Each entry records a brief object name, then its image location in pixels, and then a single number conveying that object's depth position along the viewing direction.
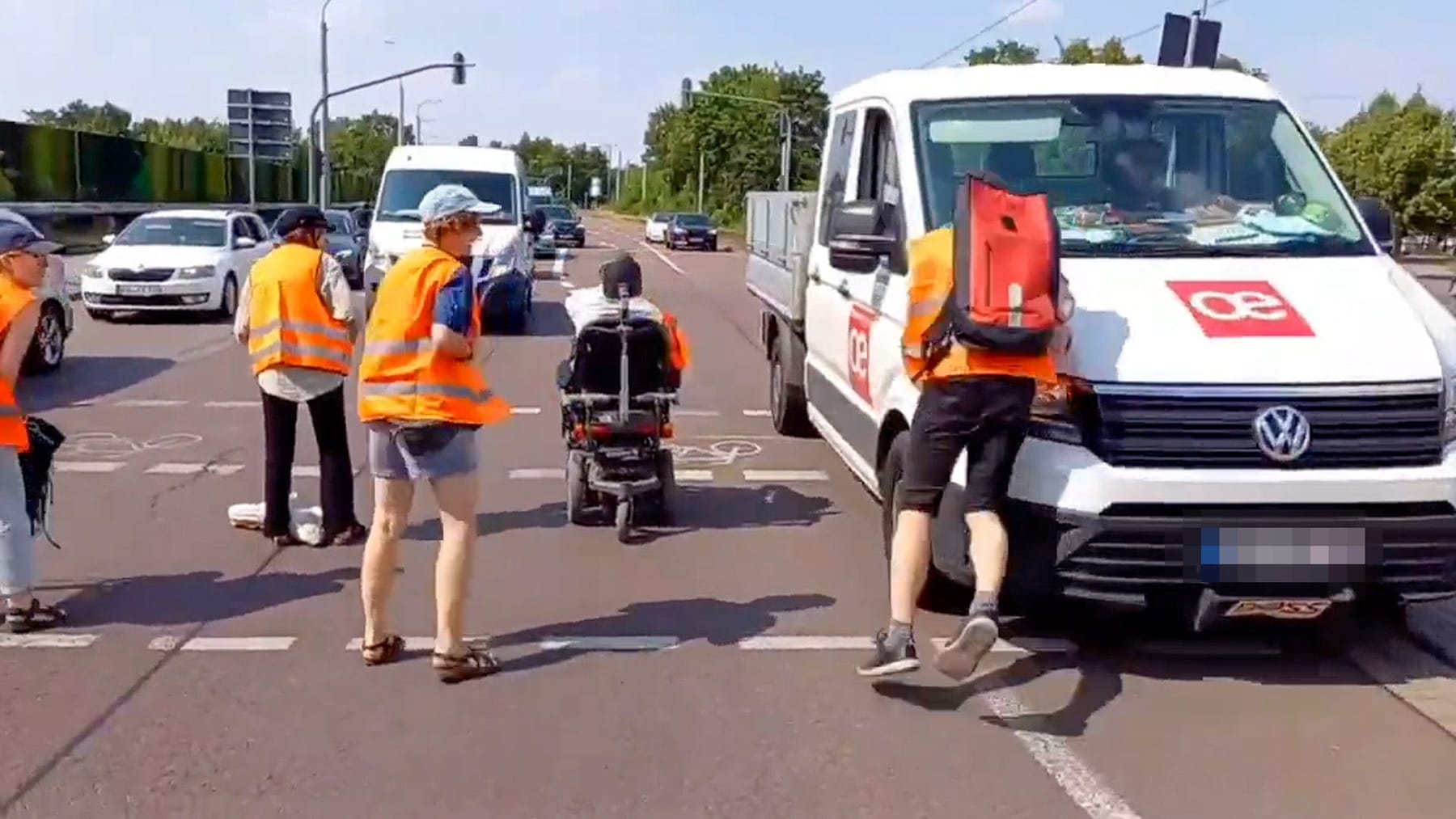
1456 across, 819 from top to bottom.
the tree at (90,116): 101.99
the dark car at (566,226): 57.19
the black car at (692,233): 58.78
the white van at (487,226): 21.27
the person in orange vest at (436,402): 6.03
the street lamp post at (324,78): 46.80
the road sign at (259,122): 37.28
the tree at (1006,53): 67.25
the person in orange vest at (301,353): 8.30
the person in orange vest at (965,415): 5.73
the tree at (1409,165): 56.78
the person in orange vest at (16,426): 6.58
